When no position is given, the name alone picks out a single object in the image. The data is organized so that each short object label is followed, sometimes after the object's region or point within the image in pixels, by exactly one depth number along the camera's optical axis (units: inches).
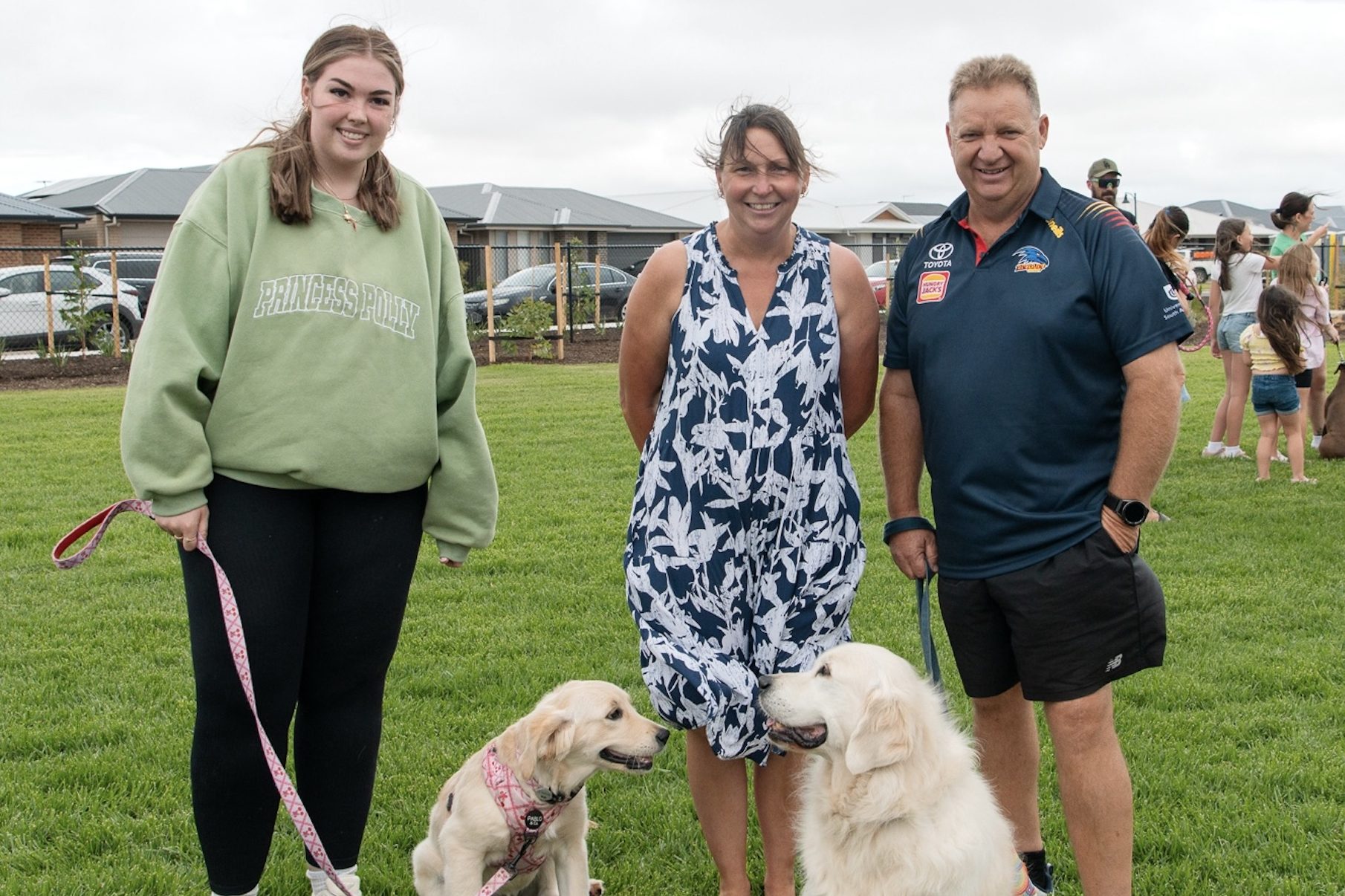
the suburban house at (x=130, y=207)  1489.9
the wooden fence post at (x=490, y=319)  754.2
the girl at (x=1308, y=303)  377.7
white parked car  775.1
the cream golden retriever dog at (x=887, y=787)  111.3
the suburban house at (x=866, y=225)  2007.9
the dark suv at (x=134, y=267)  968.9
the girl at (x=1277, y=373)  354.0
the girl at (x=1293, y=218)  395.5
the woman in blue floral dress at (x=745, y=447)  126.3
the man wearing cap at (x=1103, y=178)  300.7
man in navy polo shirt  112.0
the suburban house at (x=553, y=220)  1708.9
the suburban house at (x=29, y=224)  1190.3
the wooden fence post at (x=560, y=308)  780.8
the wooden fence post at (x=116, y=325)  722.8
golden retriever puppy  124.6
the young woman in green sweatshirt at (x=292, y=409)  106.1
